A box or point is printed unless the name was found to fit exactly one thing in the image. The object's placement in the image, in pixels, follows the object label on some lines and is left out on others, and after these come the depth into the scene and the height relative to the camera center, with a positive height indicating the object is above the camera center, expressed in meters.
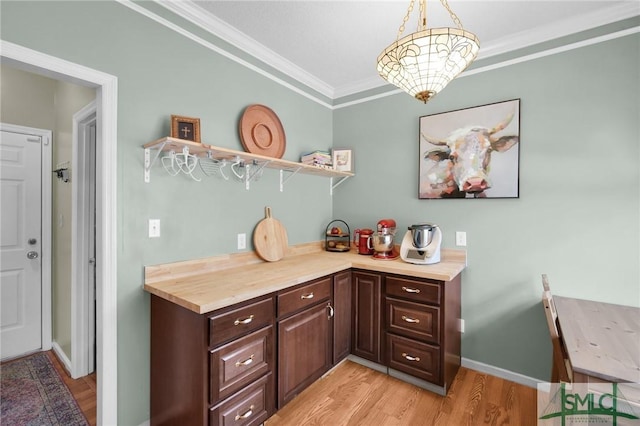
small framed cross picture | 1.63 +0.49
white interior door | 2.40 -0.30
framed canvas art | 2.14 +0.48
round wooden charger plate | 2.15 +0.64
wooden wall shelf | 1.59 +0.37
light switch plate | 1.67 -0.11
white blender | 2.18 -0.27
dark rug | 1.75 -1.30
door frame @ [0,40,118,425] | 1.49 -0.16
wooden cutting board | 2.26 -0.23
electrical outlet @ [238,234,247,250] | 2.16 -0.24
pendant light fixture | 1.13 +0.66
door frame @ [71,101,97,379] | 2.15 -0.36
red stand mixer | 2.45 -0.26
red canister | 2.66 -0.29
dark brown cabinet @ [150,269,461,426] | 1.37 -0.82
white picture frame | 2.97 +0.54
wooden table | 0.97 -0.54
